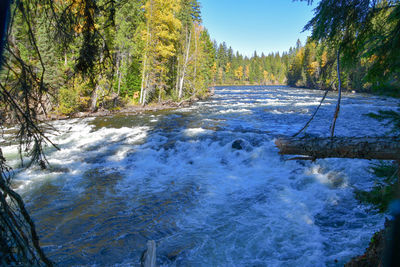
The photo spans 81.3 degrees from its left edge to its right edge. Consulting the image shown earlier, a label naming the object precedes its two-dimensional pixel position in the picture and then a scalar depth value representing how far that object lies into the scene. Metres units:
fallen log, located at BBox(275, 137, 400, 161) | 2.49
